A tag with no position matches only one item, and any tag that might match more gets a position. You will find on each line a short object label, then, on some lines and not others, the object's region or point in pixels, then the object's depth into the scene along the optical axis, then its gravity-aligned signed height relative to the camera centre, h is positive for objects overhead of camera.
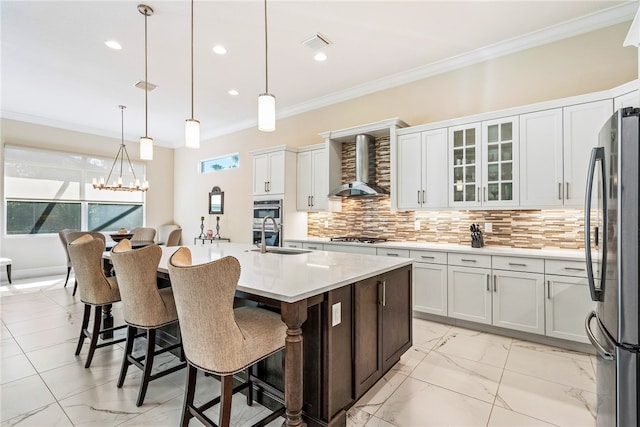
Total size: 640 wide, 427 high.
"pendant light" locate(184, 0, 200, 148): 2.61 +0.70
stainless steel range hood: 4.27 +0.57
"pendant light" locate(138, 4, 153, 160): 2.96 +0.74
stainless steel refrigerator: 1.30 -0.25
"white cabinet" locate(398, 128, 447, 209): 3.74 +0.56
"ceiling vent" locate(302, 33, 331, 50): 3.40 +1.94
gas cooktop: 4.31 -0.35
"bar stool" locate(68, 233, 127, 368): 2.50 -0.54
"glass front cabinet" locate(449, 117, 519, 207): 3.29 +0.57
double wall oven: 5.04 -0.04
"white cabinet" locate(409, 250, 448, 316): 3.49 -0.77
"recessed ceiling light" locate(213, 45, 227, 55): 3.65 +1.96
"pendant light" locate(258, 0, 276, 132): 2.30 +0.78
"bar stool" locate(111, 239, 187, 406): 2.03 -0.54
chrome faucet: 3.00 -0.32
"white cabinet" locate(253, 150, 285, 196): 5.06 +0.70
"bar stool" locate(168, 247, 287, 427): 1.43 -0.55
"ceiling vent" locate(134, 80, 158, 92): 4.55 +1.93
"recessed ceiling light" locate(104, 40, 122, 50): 3.54 +1.96
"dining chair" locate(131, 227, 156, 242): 6.16 -0.39
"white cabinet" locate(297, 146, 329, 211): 4.79 +0.56
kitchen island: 1.57 -0.66
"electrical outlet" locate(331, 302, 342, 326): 1.77 -0.57
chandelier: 5.57 +0.97
